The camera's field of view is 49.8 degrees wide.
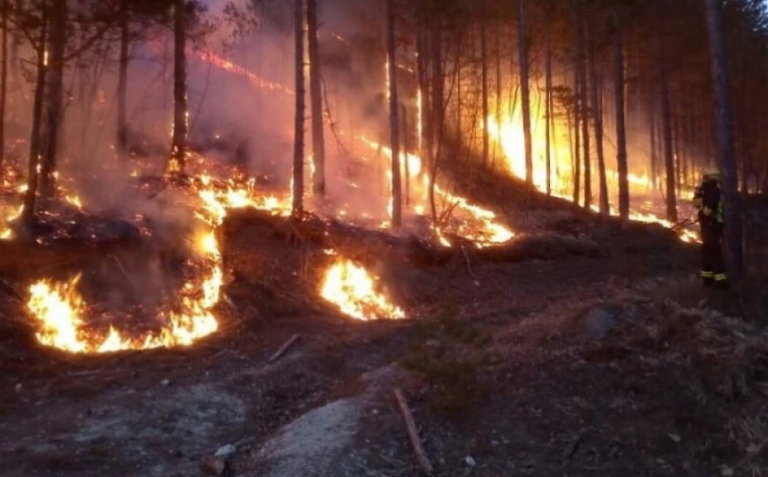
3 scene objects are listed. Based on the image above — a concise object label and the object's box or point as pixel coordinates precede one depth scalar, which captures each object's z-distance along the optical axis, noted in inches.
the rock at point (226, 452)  339.0
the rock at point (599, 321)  392.8
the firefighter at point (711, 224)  544.1
